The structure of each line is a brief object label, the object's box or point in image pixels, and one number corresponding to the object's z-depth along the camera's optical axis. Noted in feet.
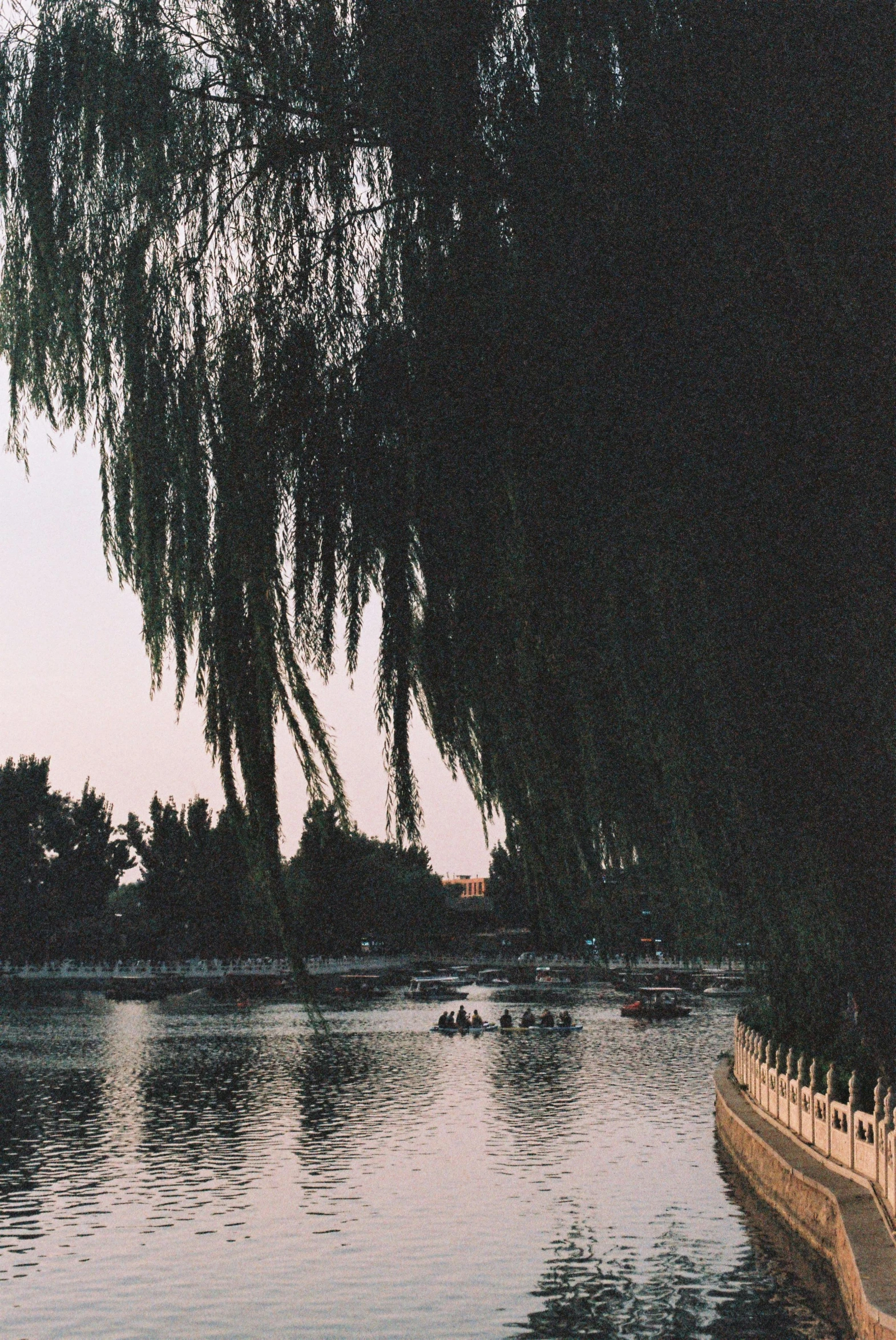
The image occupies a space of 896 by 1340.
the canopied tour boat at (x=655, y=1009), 270.40
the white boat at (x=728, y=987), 364.79
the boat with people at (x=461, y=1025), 236.43
